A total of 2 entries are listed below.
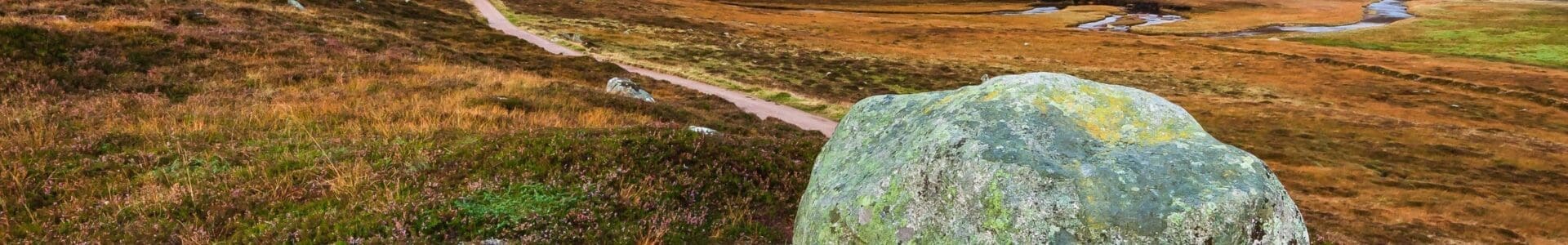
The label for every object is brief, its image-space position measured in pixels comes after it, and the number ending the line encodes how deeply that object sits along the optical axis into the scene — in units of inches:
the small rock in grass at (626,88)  1033.5
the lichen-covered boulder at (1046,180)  183.2
